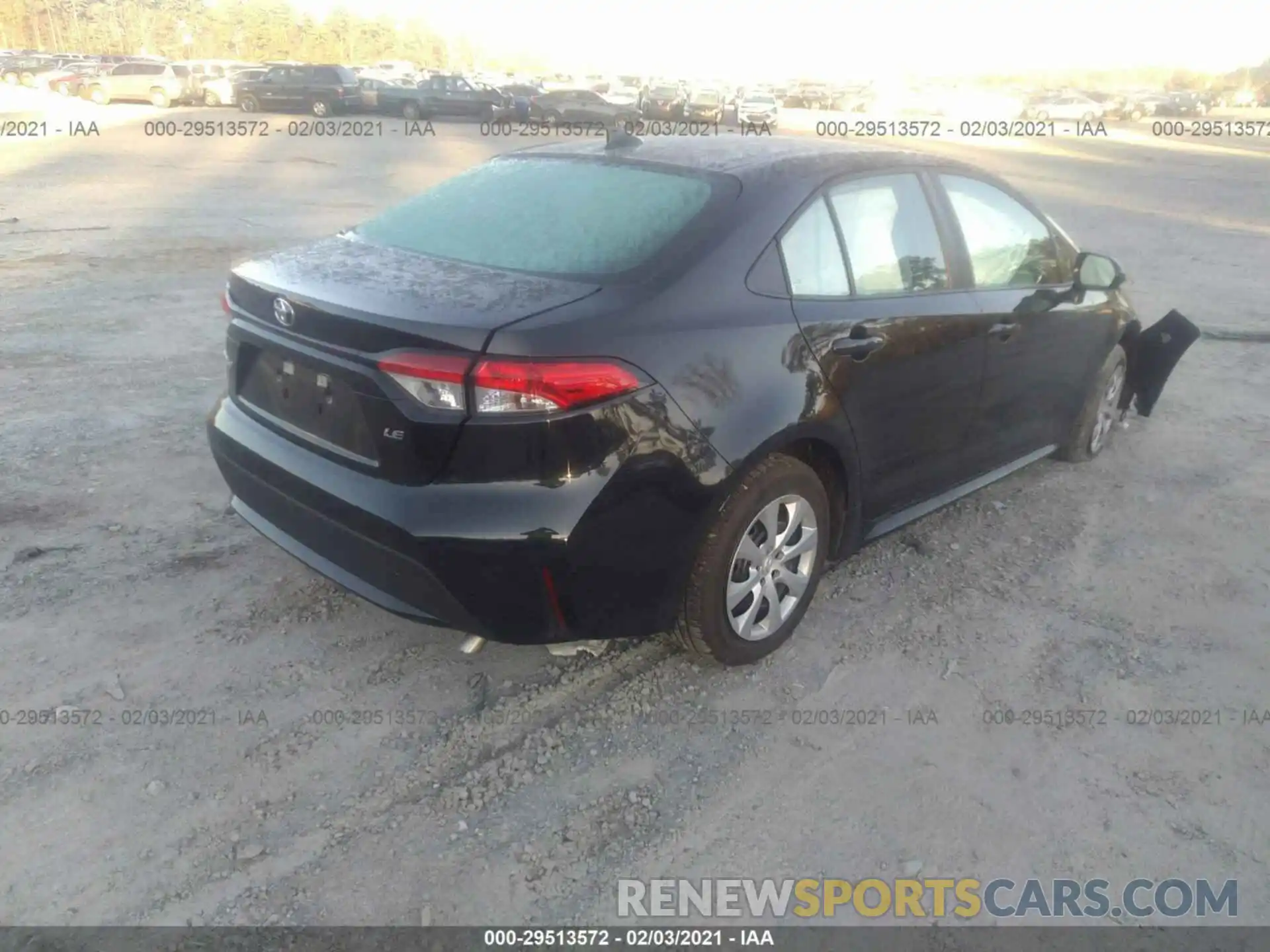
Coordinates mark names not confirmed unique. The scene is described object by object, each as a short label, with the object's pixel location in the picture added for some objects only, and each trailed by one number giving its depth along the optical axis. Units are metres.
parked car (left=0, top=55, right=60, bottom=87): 44.28
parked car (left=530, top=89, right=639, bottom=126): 29.25
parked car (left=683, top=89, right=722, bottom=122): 32.78
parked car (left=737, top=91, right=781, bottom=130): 32.44
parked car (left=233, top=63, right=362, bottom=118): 31.00
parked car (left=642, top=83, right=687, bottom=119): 31.64
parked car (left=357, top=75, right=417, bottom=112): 32.47
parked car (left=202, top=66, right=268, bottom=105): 31.84
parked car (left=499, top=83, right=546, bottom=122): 30.08
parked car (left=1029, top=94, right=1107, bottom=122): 45.69
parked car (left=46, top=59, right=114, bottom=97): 35.44
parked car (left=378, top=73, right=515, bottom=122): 31.75
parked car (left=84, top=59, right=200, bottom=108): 33.53
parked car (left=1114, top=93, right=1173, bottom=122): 51.61
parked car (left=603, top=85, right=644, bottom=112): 30.96
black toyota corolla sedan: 2.59
